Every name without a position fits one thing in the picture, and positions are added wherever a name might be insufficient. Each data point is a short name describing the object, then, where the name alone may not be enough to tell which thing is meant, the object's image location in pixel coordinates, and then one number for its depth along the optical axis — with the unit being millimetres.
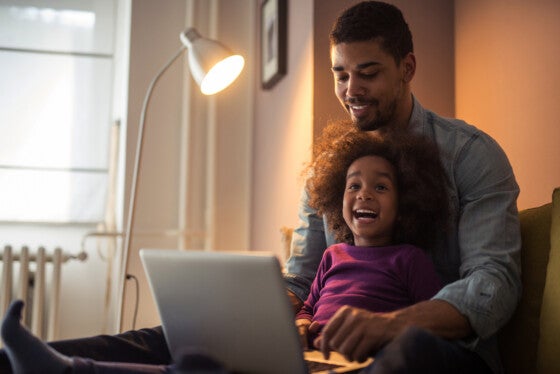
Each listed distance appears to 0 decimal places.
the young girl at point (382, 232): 1504
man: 1158
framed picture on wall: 2879
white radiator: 2926
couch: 1343
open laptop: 1105
